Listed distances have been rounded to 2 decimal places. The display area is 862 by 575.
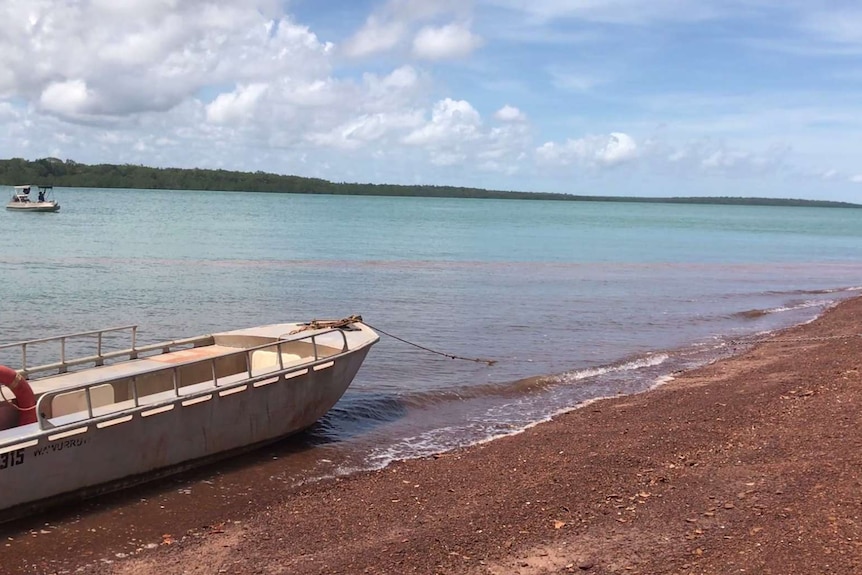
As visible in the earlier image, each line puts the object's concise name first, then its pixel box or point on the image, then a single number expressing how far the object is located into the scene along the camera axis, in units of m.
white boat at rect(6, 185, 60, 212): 73.31
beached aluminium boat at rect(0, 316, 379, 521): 7.70
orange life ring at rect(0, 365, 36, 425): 8.52
